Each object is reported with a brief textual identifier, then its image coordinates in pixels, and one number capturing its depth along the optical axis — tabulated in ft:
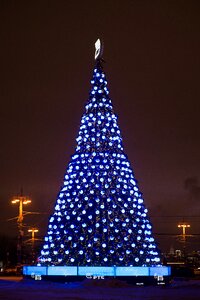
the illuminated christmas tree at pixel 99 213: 109.81
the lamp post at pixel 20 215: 157.69
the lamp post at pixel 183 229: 210.18
